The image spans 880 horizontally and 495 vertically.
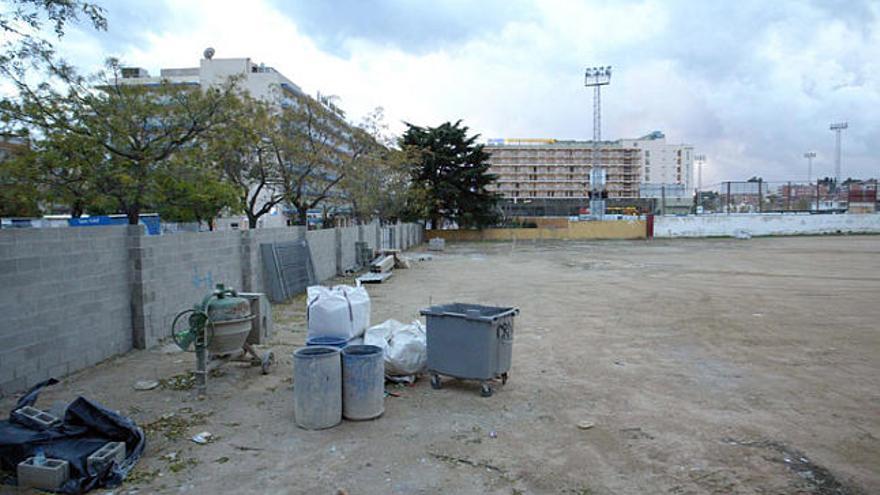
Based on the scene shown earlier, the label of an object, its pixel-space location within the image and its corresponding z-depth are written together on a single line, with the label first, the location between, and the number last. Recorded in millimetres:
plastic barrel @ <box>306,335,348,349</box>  6453
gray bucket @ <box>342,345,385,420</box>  5168
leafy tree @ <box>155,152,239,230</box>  15946
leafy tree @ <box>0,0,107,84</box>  4893
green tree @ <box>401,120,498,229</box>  43375
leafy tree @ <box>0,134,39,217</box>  13805
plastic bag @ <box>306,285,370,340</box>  6598
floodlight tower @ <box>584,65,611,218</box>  66062
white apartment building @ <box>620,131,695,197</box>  151875
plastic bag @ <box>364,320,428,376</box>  6270
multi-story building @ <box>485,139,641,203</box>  136625
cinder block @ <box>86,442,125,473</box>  3938
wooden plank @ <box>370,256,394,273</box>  18062
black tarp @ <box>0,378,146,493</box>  3959
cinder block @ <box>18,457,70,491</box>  3836
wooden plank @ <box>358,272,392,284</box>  16438
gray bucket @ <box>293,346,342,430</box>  4988
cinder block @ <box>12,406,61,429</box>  4289
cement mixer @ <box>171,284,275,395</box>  5918
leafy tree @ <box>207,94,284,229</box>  15852
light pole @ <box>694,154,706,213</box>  103000
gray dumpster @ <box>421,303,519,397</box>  5840
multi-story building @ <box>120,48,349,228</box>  58675
